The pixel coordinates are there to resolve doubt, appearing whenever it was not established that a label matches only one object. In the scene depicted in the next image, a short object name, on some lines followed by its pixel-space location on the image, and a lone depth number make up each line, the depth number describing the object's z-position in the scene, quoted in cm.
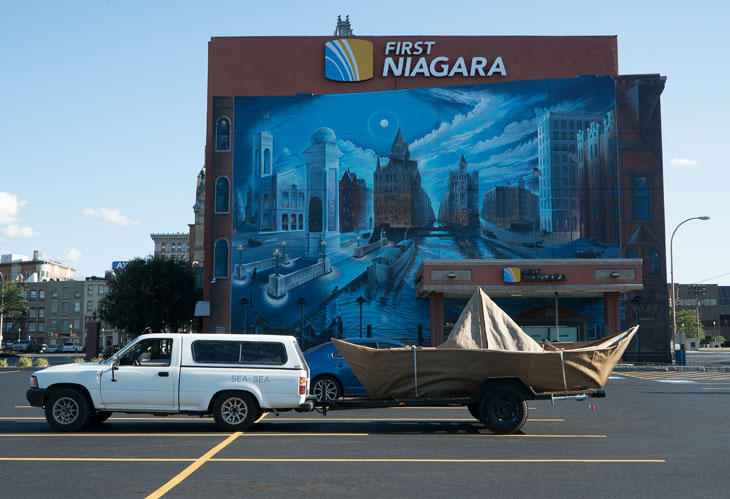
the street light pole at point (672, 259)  4612
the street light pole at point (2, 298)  9381
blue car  1784
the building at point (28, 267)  14425
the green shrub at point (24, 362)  4225
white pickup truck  1336
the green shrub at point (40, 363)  4134
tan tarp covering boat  1362
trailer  1354
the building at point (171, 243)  16950
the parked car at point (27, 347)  10106
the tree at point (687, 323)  11069
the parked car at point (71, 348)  10286
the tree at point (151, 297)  6081
